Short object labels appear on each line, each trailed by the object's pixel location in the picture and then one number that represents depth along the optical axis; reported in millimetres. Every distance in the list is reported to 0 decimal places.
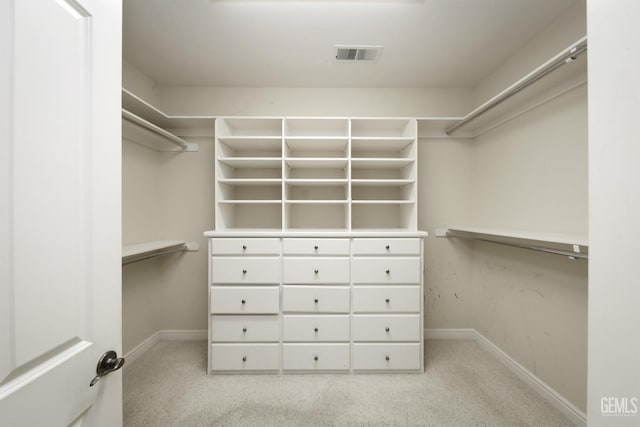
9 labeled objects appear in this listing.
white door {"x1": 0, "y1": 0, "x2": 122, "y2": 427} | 423
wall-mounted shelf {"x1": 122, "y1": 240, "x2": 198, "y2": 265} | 1626
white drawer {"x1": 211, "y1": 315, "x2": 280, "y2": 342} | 1848
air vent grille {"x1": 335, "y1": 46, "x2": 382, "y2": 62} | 1823
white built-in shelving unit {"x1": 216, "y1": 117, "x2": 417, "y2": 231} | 2068
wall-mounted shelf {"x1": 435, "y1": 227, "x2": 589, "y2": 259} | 1150
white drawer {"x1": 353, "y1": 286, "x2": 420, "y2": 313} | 1870
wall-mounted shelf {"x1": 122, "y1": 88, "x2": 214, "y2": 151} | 1698
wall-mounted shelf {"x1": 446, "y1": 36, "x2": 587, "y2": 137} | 1244
